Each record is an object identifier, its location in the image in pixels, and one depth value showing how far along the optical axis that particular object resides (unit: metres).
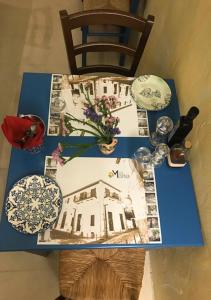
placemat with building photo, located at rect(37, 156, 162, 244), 0.99
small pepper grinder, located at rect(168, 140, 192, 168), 1.10
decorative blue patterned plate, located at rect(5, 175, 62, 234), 0.98
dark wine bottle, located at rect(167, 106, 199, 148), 0.93
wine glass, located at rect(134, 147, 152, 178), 1.13
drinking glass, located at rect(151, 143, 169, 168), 1.10
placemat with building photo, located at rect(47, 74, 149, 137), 1.22
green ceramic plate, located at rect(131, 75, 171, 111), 1.27
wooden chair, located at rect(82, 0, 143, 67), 2.03
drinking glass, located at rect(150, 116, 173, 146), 1.17
